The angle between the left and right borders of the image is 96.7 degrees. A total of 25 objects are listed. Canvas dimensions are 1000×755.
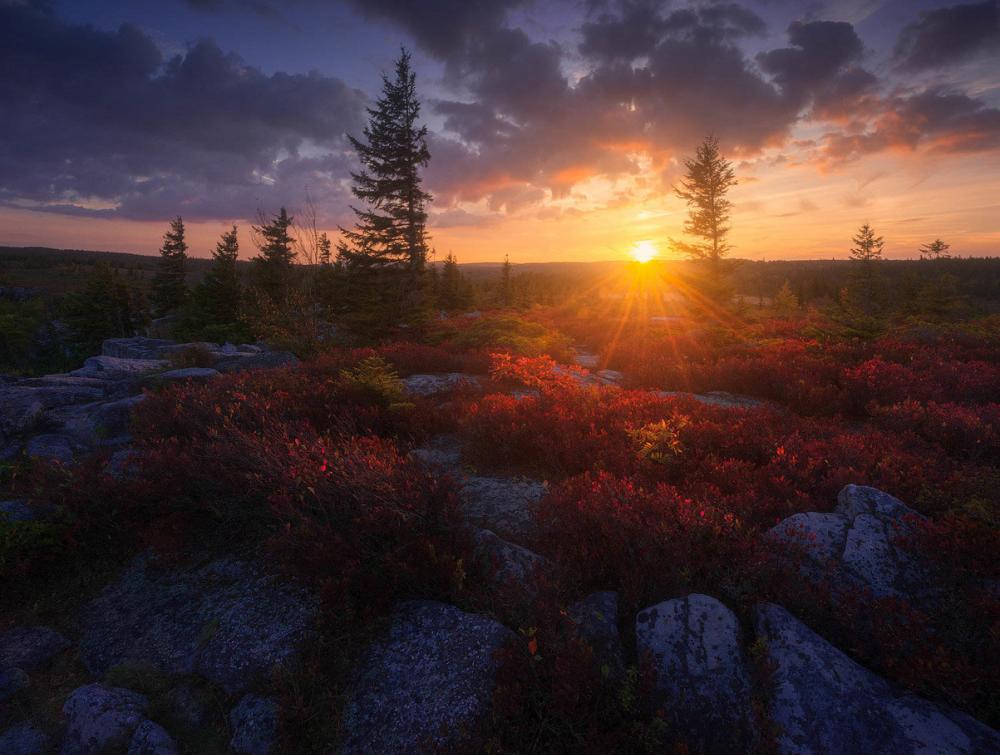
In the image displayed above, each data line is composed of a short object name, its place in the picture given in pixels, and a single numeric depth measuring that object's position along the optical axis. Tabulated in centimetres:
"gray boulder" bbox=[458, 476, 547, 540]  481
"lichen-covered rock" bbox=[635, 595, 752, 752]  267
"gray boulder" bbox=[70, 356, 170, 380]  1082
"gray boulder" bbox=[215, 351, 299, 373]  1250
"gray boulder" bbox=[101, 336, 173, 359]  1659
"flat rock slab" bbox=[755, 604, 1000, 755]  249
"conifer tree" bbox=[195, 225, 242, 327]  2183
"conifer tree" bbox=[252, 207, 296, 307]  2639
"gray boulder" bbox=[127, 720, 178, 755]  285
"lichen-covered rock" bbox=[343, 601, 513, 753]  285
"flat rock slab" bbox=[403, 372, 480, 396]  920
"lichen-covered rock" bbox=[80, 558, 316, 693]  344
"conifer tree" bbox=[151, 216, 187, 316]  3456
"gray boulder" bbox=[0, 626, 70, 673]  354
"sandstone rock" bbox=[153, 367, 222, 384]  993
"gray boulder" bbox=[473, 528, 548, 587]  377
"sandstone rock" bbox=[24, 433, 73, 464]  704
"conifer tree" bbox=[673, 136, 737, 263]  2992
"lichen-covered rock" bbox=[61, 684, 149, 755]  291
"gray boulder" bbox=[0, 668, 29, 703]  329
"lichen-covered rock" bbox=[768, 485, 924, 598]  350
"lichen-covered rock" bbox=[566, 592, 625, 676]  306
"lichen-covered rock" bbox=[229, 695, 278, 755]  293
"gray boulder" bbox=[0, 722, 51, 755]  291
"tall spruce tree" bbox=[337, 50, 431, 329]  2364
